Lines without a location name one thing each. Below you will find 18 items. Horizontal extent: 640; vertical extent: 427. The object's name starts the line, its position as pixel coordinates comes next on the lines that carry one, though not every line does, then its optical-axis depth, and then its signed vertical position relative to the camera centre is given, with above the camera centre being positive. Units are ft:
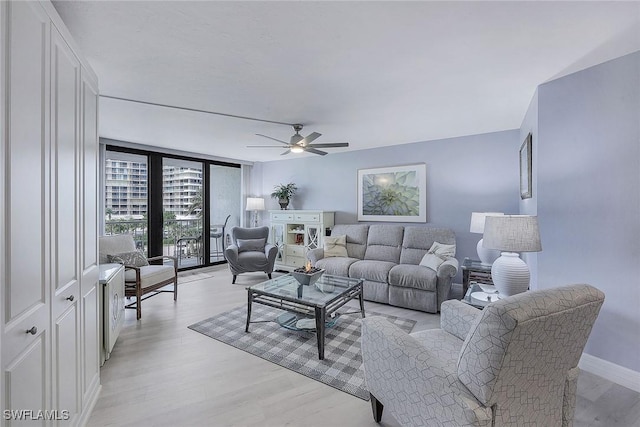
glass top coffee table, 8.26 -2.65
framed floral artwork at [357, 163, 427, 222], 14.87 +1.08
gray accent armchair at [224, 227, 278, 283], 15.31 -2.18
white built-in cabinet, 3.22 -0.09
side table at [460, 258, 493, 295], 11.05 -2.39
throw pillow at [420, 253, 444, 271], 11.94 -2.06
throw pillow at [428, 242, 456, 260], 12.37 -1.66
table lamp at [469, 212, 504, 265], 11.13 -1.27
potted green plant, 19.16 +1.32
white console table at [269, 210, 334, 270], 17.08 -1.23
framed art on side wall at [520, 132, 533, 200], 9.11 +1.55
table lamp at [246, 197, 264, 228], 19.95 +0.64
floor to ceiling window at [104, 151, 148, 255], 14.80 +0.96
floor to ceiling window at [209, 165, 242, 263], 19.66 +0.59
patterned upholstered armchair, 3.48 -2.22
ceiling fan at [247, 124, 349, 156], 10.90 +2.66
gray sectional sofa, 11.40 -2.36
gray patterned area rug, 7.20 -4.03
